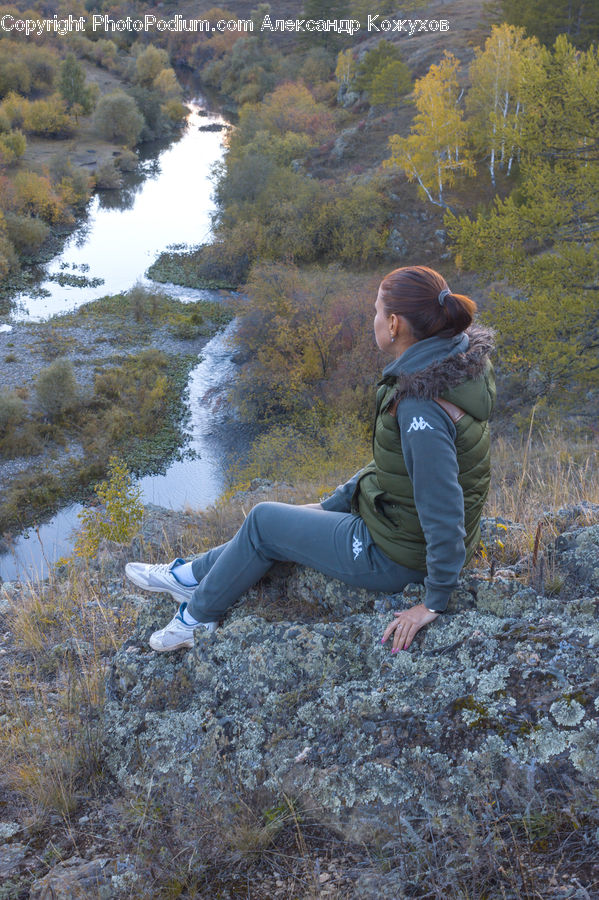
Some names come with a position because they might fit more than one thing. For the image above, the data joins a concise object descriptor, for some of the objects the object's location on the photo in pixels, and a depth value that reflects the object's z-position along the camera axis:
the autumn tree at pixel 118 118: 45.16
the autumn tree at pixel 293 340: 21.44
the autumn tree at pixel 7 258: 28.78
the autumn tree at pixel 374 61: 39.28
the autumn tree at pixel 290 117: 40.41
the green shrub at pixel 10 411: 19.38
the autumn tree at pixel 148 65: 55.56
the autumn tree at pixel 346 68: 45.56
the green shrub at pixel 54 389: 20.23
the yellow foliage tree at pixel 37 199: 33.62
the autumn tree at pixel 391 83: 37.16
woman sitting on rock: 2.41
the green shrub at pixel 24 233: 31.09
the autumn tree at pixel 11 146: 37.56
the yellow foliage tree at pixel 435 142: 27.98
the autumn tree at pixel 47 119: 43.94
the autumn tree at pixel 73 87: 47.69
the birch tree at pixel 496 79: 27.46
